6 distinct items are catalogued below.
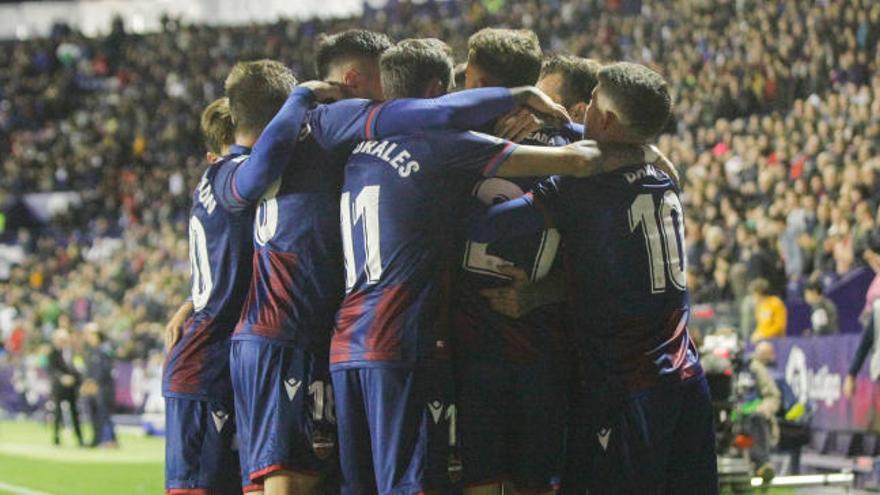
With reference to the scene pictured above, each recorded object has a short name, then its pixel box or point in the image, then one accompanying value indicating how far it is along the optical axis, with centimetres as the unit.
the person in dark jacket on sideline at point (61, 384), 2148
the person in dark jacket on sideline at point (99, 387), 2058
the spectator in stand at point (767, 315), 1412
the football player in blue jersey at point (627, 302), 515
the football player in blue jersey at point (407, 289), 505
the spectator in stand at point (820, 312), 1381
